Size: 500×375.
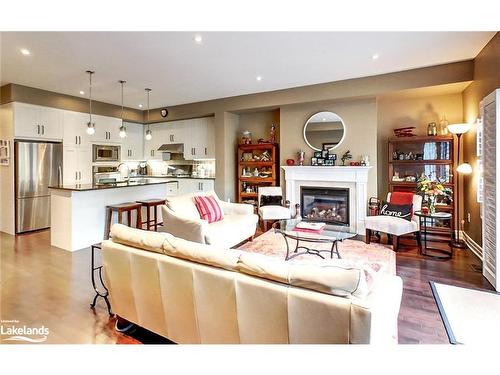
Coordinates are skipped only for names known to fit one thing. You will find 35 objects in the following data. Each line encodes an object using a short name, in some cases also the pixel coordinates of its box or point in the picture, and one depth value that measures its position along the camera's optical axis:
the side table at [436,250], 3.90
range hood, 7.29
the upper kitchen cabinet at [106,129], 6.45
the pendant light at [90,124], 4.41
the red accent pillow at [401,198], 4.50
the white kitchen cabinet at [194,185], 6.74
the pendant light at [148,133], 5.52
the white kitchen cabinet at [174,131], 7.25
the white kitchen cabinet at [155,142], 7.61
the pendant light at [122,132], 5.13
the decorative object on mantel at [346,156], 5.26
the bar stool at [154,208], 5.03
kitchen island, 4.20
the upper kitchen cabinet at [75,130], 5.83
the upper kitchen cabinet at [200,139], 6.87
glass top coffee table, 3.26
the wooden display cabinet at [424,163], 4.66
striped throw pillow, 4.06
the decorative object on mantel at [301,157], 5.64
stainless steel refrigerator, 5.10
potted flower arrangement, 3.98
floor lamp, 4.08
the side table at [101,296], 2.45
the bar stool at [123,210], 4.58
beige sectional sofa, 1.33
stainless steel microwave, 6.47
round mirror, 5.38
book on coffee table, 3.55
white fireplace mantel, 5.13
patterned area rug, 3.67
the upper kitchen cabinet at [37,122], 5.06
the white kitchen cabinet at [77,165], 5.83
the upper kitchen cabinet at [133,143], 7.44
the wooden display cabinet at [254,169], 6.09
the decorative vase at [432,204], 4.02
